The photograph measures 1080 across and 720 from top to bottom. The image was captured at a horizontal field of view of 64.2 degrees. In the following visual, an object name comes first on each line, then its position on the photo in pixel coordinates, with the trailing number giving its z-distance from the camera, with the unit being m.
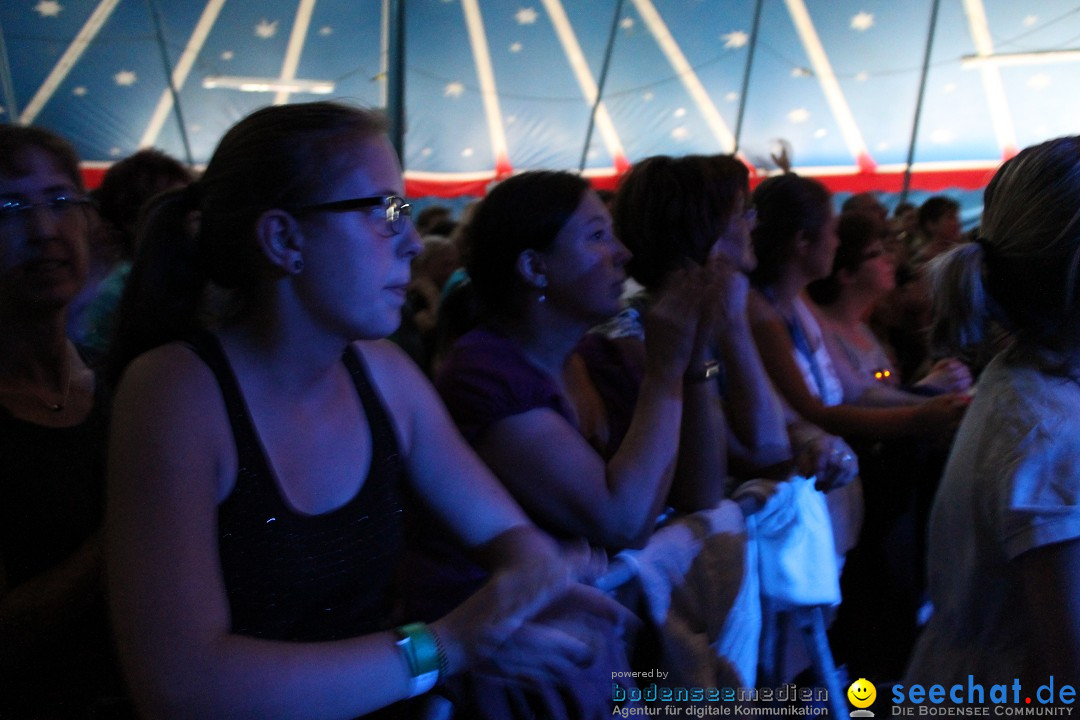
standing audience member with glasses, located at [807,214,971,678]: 2.86
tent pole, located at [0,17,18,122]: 7.58
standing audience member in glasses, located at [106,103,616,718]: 0.90
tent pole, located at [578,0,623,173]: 9.77
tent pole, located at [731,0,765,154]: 9.72
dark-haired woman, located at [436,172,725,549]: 1.53
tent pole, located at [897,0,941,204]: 9.87
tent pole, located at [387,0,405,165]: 8.66
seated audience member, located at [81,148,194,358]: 2.37
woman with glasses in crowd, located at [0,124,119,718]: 1.21
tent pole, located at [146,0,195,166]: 8.23
